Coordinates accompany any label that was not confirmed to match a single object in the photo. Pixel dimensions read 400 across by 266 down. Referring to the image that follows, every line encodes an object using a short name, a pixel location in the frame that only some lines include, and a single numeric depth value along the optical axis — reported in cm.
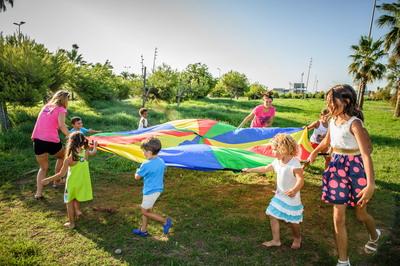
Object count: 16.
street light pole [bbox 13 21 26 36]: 3556
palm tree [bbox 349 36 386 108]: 2027
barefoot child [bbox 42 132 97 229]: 380
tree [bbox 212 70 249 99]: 4621
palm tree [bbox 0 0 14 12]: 2281
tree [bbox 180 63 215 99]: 2772
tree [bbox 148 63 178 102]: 2466
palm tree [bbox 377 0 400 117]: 1877
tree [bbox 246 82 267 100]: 5422
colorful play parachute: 405
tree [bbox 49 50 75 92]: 1276
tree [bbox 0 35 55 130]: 965
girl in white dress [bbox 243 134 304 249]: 310
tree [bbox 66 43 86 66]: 6494
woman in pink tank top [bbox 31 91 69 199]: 455
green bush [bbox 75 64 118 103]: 1959
